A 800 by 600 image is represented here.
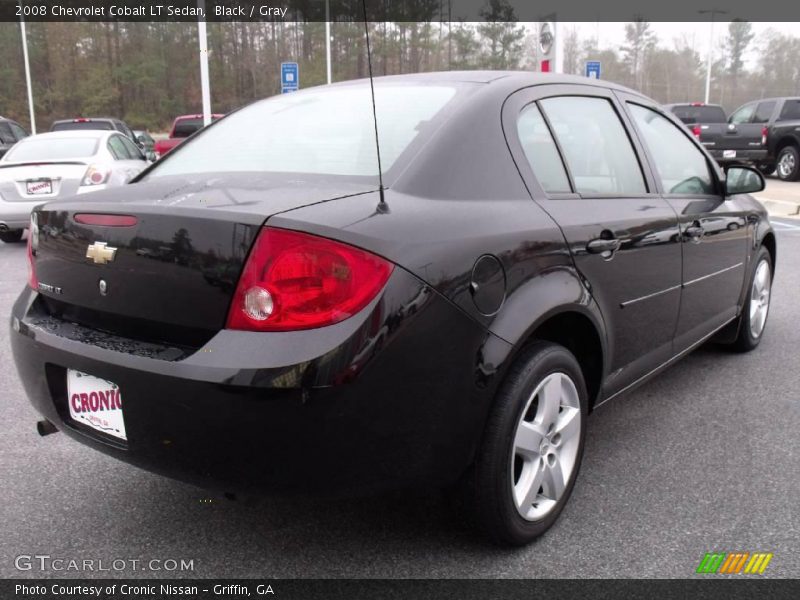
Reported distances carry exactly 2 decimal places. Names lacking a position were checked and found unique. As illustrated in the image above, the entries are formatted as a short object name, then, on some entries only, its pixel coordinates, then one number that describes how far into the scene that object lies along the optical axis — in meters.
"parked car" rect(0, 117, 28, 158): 16.12
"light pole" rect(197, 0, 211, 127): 17.81
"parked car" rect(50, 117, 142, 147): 19.53
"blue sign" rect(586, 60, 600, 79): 18.37
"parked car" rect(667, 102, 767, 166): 17.81
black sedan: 1.92
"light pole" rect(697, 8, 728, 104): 35.59
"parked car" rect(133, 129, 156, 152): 26.13
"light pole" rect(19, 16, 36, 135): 39.25
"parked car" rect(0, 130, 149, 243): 8.75
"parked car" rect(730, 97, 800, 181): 17.16
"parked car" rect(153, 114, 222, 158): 21.75
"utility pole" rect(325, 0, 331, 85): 26.99
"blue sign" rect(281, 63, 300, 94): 19.58
